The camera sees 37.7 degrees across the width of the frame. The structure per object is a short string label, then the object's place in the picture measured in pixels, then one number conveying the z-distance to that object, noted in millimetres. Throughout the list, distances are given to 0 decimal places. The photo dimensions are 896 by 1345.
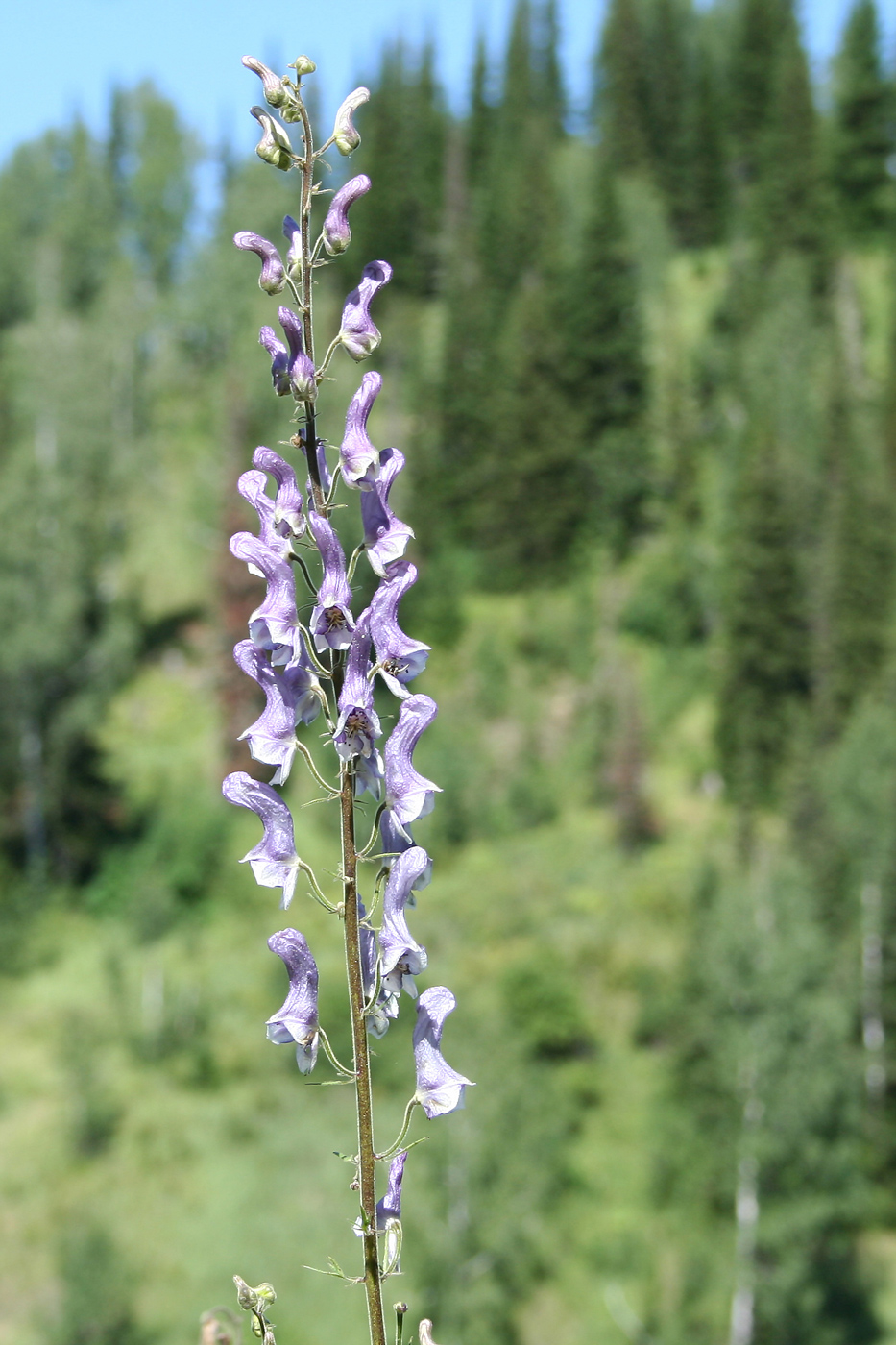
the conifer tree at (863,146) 74188
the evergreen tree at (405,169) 74500
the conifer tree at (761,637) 46844
